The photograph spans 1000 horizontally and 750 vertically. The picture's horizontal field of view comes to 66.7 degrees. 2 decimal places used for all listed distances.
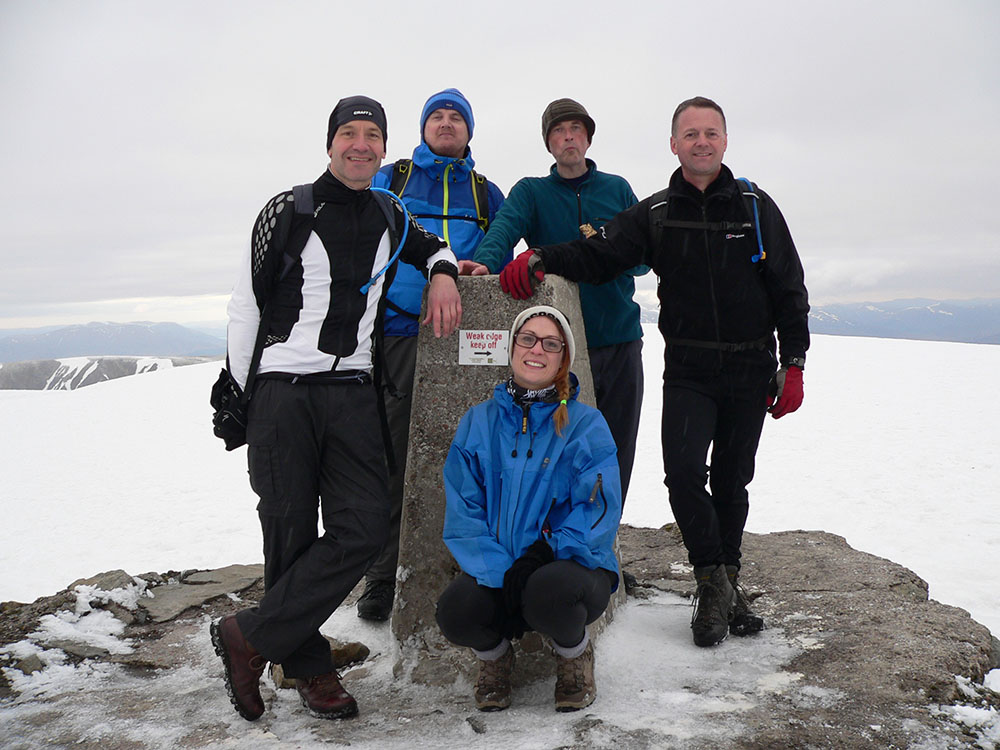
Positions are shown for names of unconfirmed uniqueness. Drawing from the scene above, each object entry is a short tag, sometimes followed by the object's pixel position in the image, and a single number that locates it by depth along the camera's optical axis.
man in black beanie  3.30
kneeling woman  3.08
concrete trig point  3.91
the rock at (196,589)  5.14
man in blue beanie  4.29
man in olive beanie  4.39
